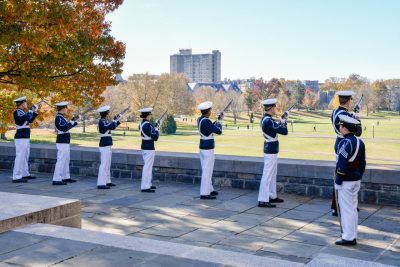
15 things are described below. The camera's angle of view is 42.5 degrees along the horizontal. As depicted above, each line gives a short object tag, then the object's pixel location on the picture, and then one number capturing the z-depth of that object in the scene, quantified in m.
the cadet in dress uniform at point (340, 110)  8.52
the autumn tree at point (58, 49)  11.42
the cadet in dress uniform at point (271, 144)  9.41
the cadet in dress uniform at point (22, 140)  12.09
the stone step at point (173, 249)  4.62
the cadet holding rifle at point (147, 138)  11.05
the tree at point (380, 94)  151.38
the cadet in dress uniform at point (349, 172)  6.84
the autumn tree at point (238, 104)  125.88
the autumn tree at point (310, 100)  149.62
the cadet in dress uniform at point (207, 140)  10.13
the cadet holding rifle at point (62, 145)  11.73
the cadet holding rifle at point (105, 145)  11.27
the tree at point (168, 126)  75.06
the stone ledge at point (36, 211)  6.04
